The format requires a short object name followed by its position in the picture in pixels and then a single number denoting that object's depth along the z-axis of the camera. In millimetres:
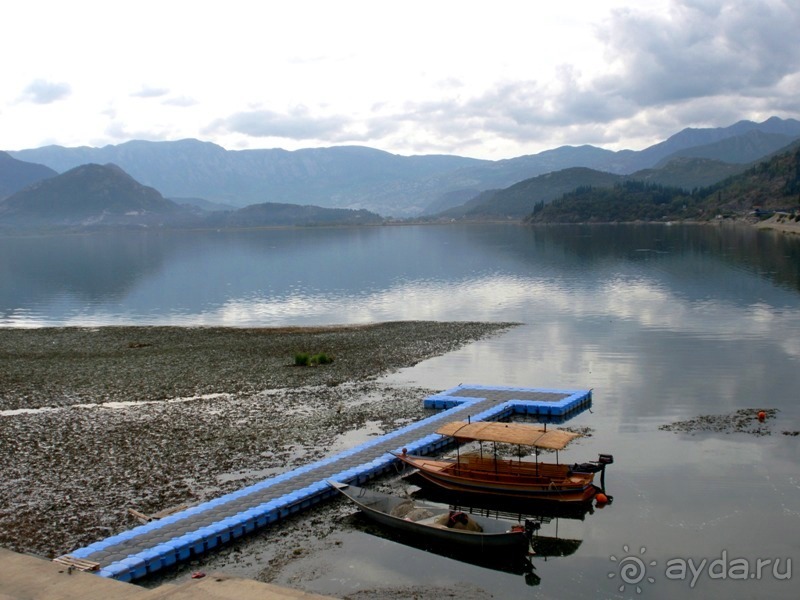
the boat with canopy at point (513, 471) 26359
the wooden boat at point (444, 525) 22750
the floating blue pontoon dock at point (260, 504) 22031
